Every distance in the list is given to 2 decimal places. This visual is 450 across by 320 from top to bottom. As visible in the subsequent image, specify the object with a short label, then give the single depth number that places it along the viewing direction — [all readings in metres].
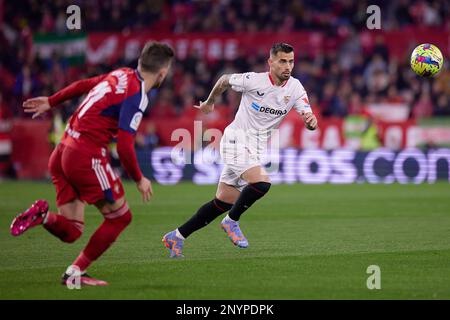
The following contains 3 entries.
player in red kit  14.80
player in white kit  19.72
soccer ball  23.69
